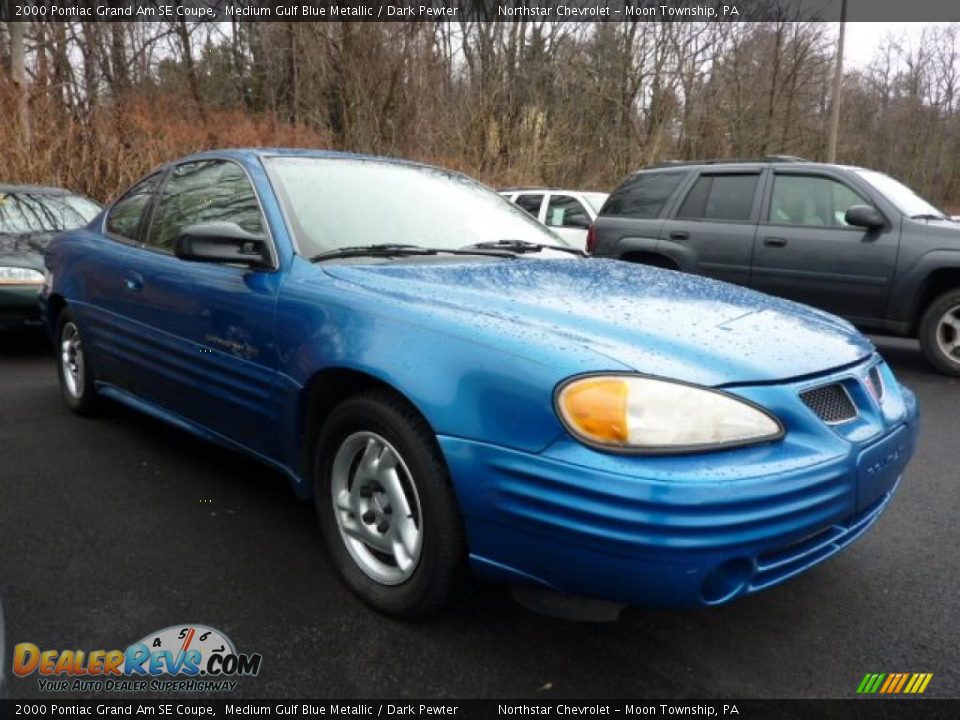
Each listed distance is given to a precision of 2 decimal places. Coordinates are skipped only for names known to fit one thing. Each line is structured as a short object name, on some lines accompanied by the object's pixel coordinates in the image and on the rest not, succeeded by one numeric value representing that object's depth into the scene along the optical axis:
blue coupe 1.78
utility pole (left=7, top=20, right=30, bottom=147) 11.67
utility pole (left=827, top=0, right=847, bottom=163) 17.72
